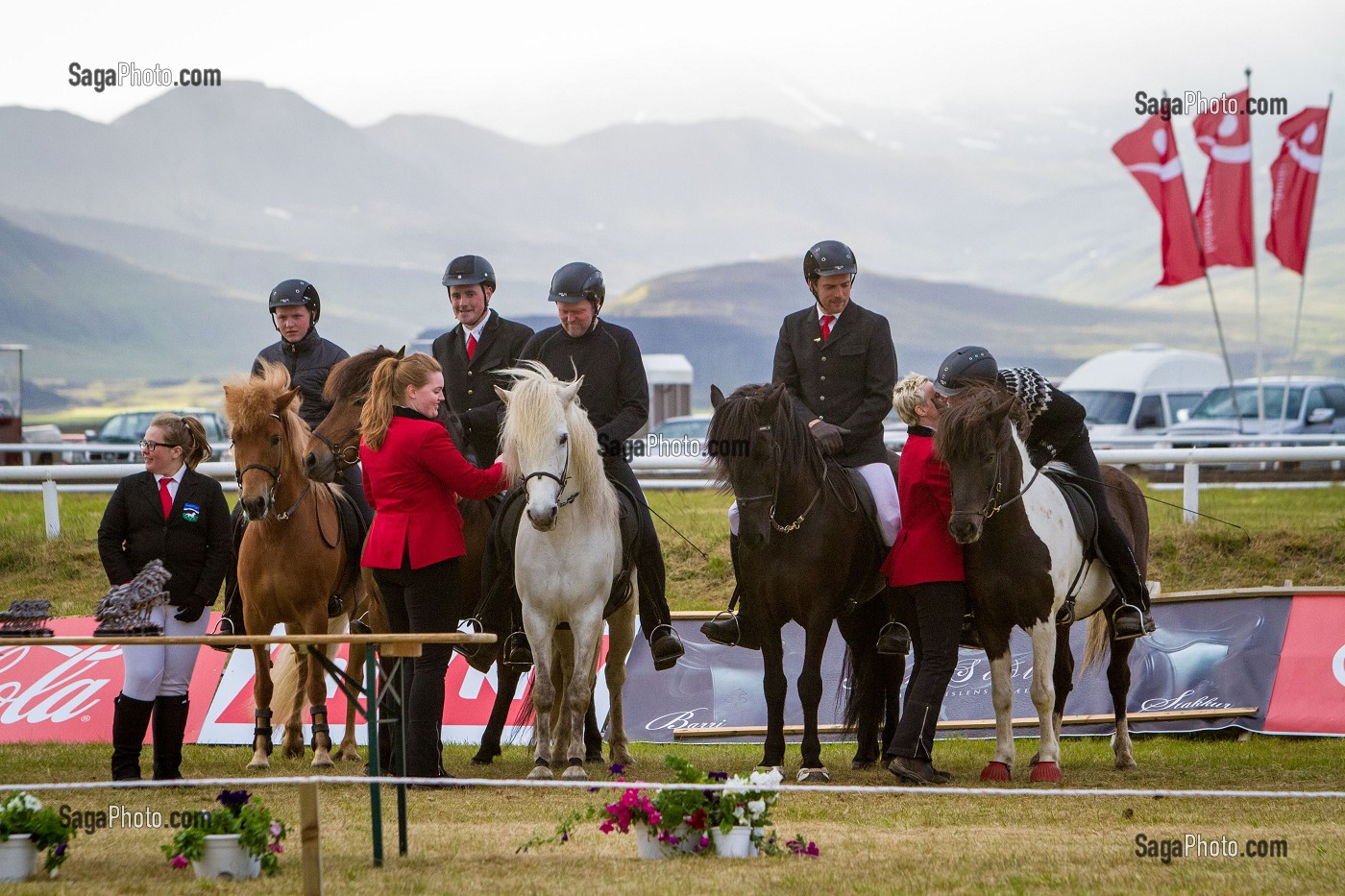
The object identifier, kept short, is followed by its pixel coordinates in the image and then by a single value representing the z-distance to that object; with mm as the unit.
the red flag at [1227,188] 49375
